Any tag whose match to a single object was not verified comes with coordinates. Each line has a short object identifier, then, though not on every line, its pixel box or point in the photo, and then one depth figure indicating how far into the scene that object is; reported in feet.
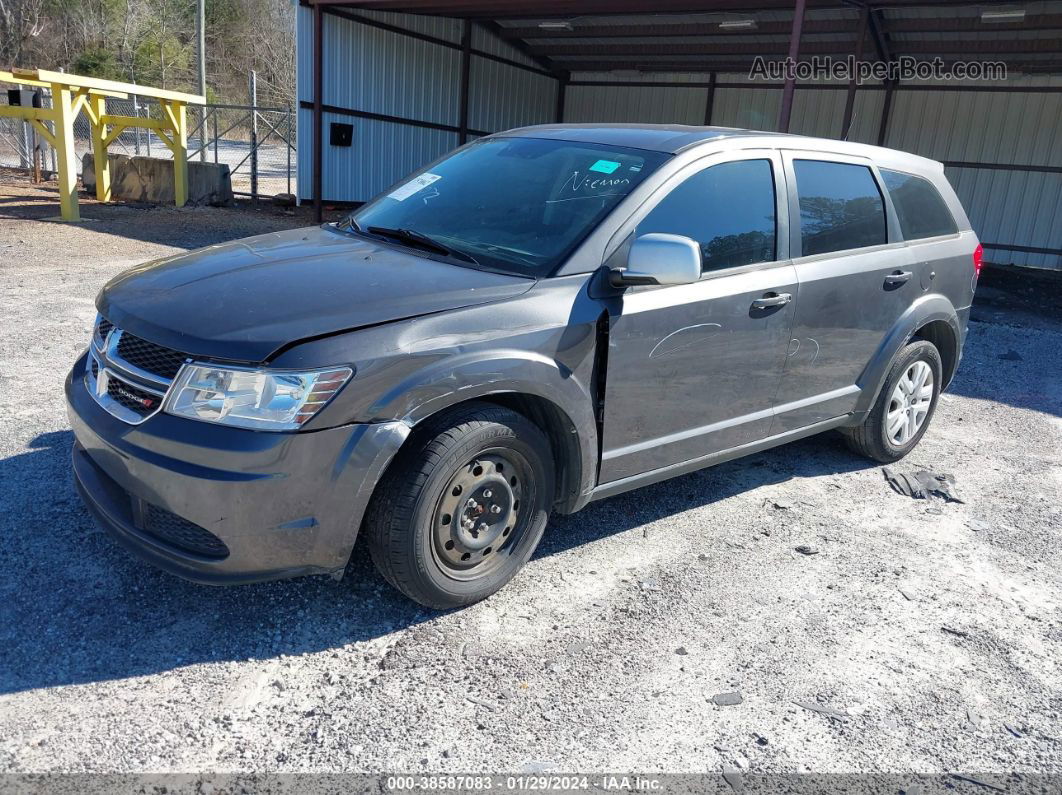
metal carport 48.24
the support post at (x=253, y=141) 53.93
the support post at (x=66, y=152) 40.78
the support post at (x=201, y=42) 94.58
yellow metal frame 40.59
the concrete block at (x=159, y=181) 52.65
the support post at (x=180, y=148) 48.83
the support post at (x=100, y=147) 48.96
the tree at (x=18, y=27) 132.46
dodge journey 8.90
